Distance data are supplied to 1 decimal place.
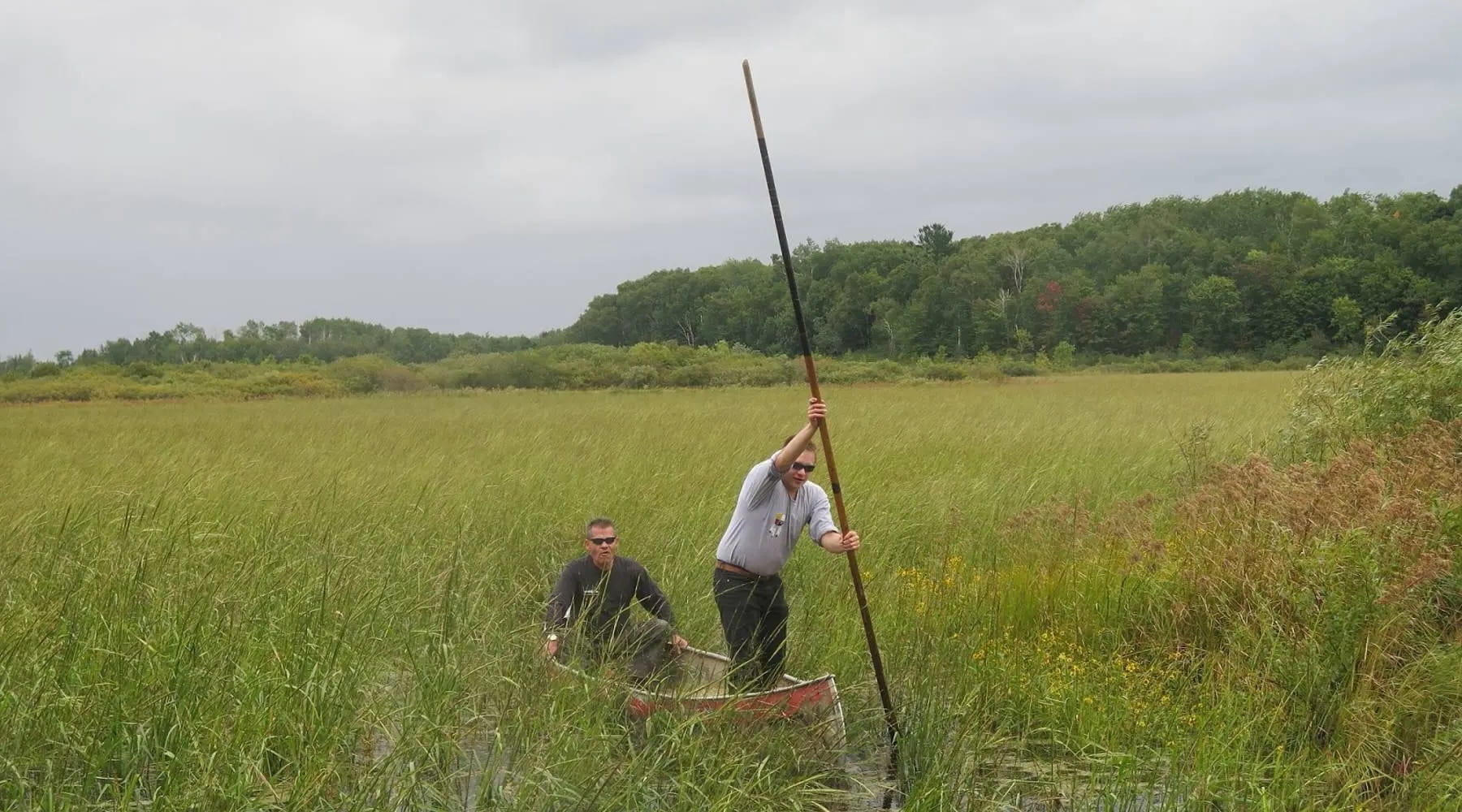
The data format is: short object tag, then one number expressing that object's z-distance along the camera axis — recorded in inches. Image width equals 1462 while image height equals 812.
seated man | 239.9
